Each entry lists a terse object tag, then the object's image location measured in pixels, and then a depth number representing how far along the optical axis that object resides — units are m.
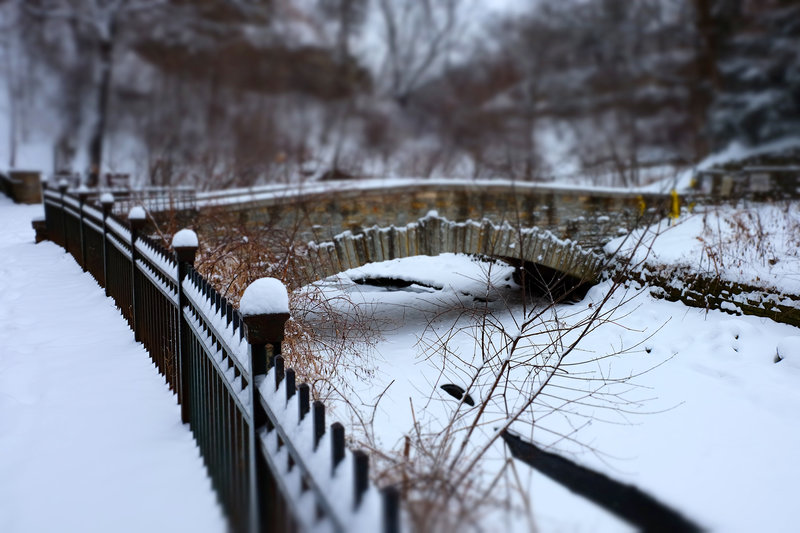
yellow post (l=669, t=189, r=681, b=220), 10.16
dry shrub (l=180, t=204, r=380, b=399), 5.00
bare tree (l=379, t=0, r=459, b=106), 28.14
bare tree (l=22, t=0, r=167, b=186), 20.53
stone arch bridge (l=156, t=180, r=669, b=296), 8.95
